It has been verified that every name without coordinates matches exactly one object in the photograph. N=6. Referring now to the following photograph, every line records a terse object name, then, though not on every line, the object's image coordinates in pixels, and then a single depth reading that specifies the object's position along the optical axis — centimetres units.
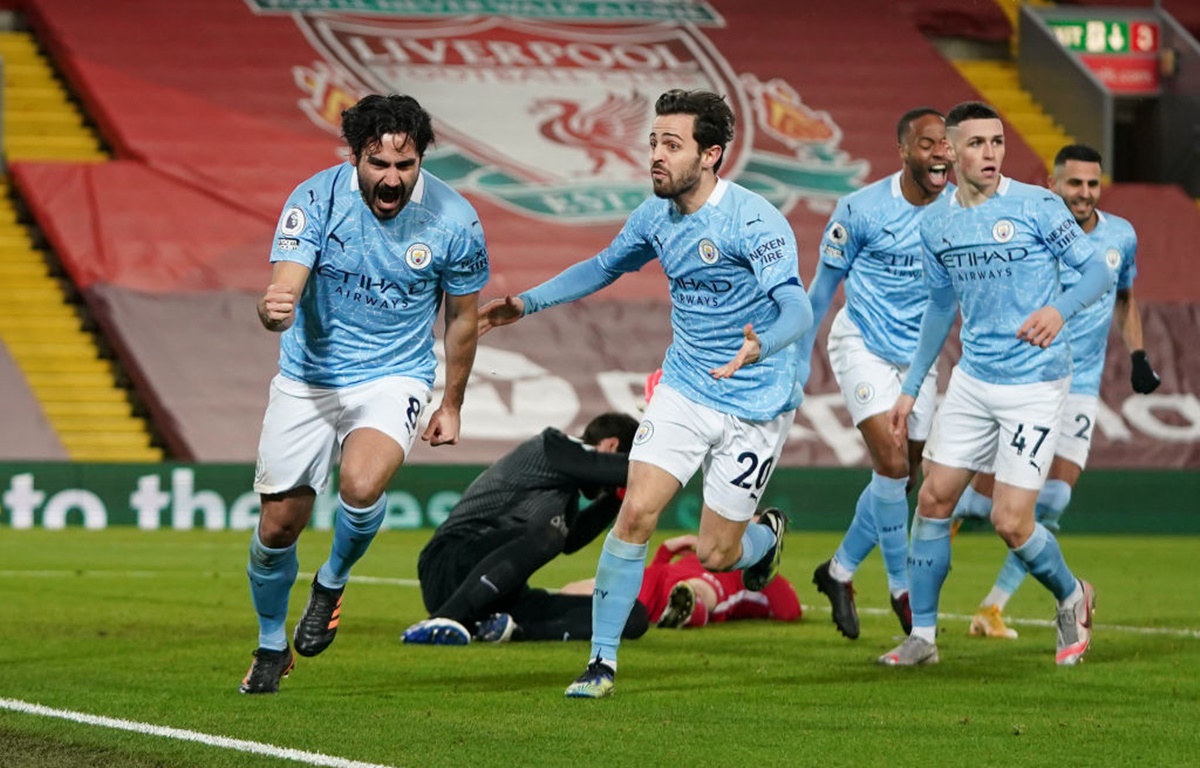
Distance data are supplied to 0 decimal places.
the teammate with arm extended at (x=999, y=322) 1669
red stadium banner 4331
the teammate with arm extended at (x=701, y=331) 1498
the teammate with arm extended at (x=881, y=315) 1944
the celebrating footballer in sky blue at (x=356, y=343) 1445
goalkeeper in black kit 1837
